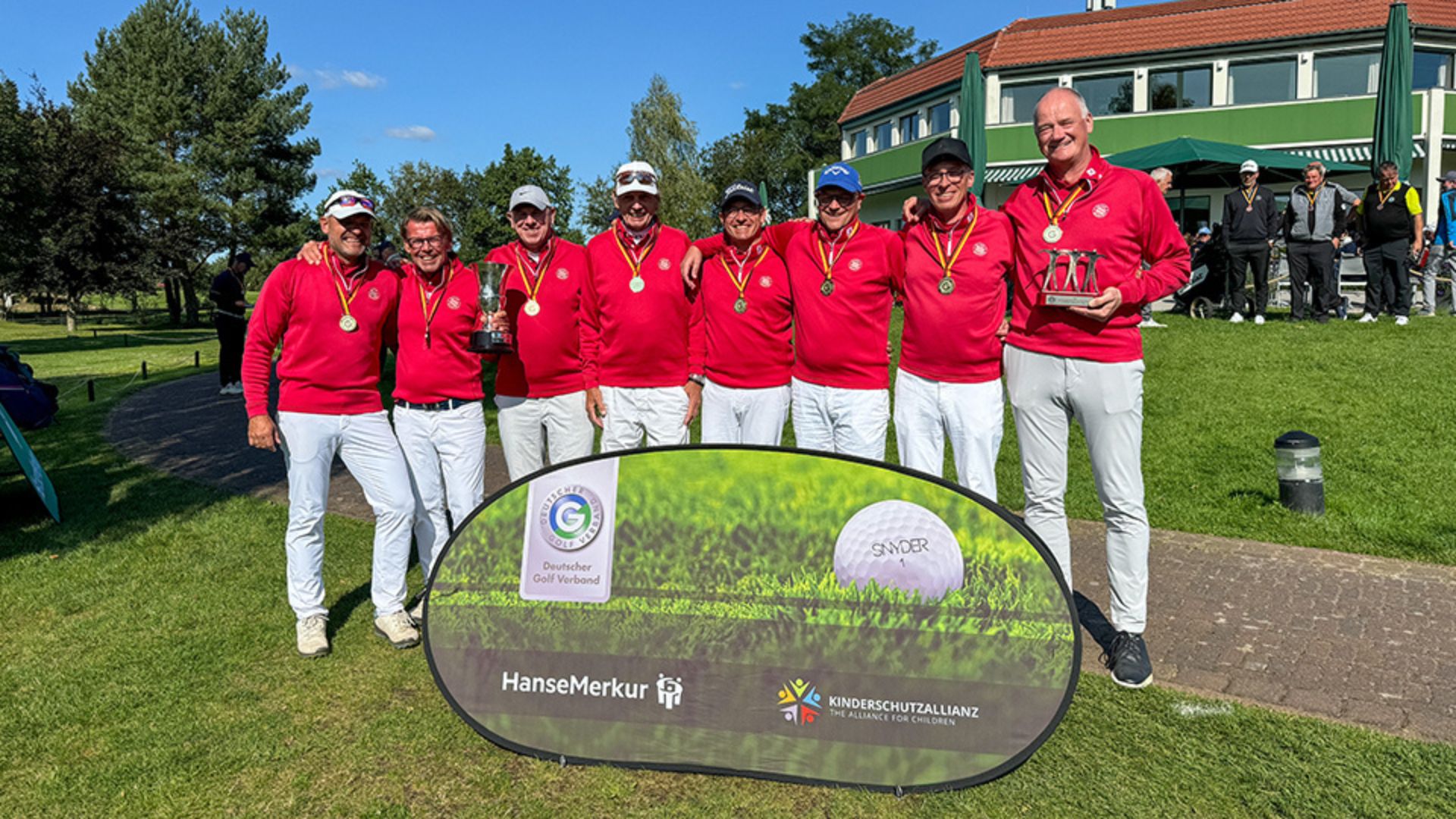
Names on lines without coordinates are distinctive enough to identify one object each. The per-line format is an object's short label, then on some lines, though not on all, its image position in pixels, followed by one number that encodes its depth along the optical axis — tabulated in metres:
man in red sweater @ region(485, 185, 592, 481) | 4.79
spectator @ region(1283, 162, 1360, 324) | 12.05
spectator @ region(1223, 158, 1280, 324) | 12.96
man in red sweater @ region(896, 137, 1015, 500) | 4.16
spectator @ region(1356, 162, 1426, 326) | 12.10
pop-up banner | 3.02
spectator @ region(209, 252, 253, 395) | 13.68
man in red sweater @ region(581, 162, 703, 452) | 4.82
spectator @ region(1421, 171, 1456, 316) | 13.01
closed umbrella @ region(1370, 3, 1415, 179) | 20.33
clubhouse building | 30.12
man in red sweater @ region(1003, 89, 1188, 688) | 3.86
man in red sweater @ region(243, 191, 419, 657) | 4.46
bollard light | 6.35
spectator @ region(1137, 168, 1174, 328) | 13.17
